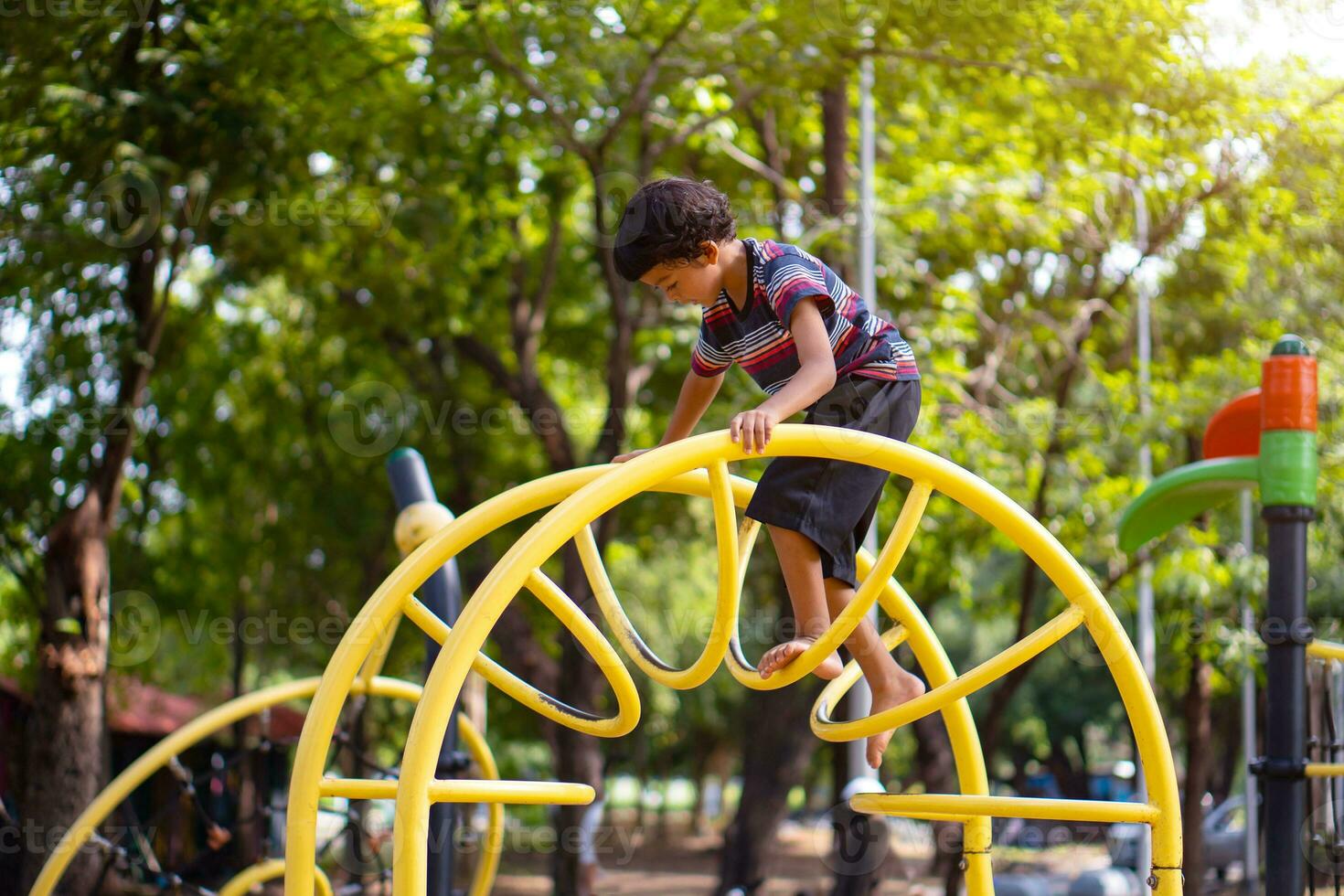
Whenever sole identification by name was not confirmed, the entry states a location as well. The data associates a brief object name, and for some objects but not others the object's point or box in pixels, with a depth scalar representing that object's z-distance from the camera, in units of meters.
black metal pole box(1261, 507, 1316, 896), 3.96
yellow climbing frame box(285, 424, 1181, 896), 2.39
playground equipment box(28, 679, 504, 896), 4.47
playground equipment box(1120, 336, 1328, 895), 4.02
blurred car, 15.70
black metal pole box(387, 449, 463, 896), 4.83
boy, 2.70
